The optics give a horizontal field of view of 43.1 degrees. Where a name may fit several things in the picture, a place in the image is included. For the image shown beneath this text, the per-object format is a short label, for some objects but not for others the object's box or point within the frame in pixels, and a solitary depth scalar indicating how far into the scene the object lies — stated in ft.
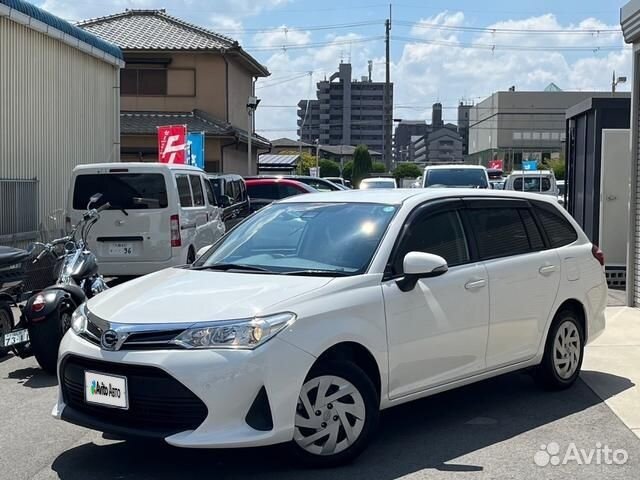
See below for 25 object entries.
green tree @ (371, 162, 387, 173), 264.97
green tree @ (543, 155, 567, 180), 183.93
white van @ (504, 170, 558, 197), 80.38
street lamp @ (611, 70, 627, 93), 166.63
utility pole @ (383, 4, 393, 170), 152.76
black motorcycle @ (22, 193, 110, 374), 22.58
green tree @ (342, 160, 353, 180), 250.02
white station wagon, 14.20
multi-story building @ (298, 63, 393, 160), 452.35
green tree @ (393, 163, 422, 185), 235.69
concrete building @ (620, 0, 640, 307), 34.42
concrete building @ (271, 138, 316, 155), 285.31
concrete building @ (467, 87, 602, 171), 302.25
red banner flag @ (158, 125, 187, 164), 69.90
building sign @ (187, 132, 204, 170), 78.02
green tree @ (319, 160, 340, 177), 254.68
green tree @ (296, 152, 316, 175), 198.76
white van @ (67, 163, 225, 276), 37.76
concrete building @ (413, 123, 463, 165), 492.13
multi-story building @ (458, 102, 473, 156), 496.23
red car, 62.44
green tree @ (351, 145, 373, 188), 230.68
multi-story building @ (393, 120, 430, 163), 581.12
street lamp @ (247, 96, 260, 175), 88.79
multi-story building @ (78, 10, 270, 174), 99.76
